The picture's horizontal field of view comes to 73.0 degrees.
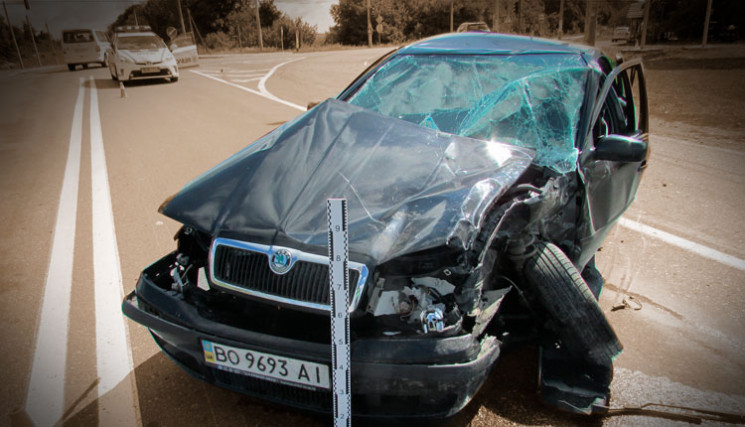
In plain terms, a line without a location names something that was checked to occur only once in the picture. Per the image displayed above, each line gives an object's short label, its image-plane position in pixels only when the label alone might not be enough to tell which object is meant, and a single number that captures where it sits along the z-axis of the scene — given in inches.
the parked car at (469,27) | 867.7
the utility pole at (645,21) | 920.3
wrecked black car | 76.3
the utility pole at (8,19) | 1487.0
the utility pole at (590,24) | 727.7
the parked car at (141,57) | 606.9
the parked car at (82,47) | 928.9
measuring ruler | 65.9
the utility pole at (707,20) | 919.7
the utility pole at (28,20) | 1046.3
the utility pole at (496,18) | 1068.8
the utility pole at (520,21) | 1538.8
